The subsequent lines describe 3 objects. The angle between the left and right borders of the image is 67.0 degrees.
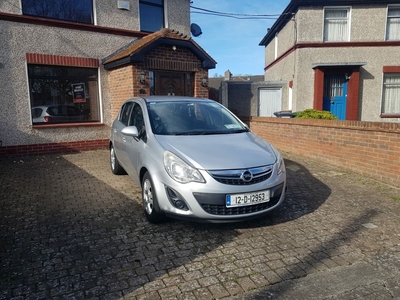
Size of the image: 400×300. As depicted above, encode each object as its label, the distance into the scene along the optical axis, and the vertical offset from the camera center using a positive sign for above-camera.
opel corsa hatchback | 3.38 -0.70
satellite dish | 11.77 +3.04
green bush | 9.27 -0.25
